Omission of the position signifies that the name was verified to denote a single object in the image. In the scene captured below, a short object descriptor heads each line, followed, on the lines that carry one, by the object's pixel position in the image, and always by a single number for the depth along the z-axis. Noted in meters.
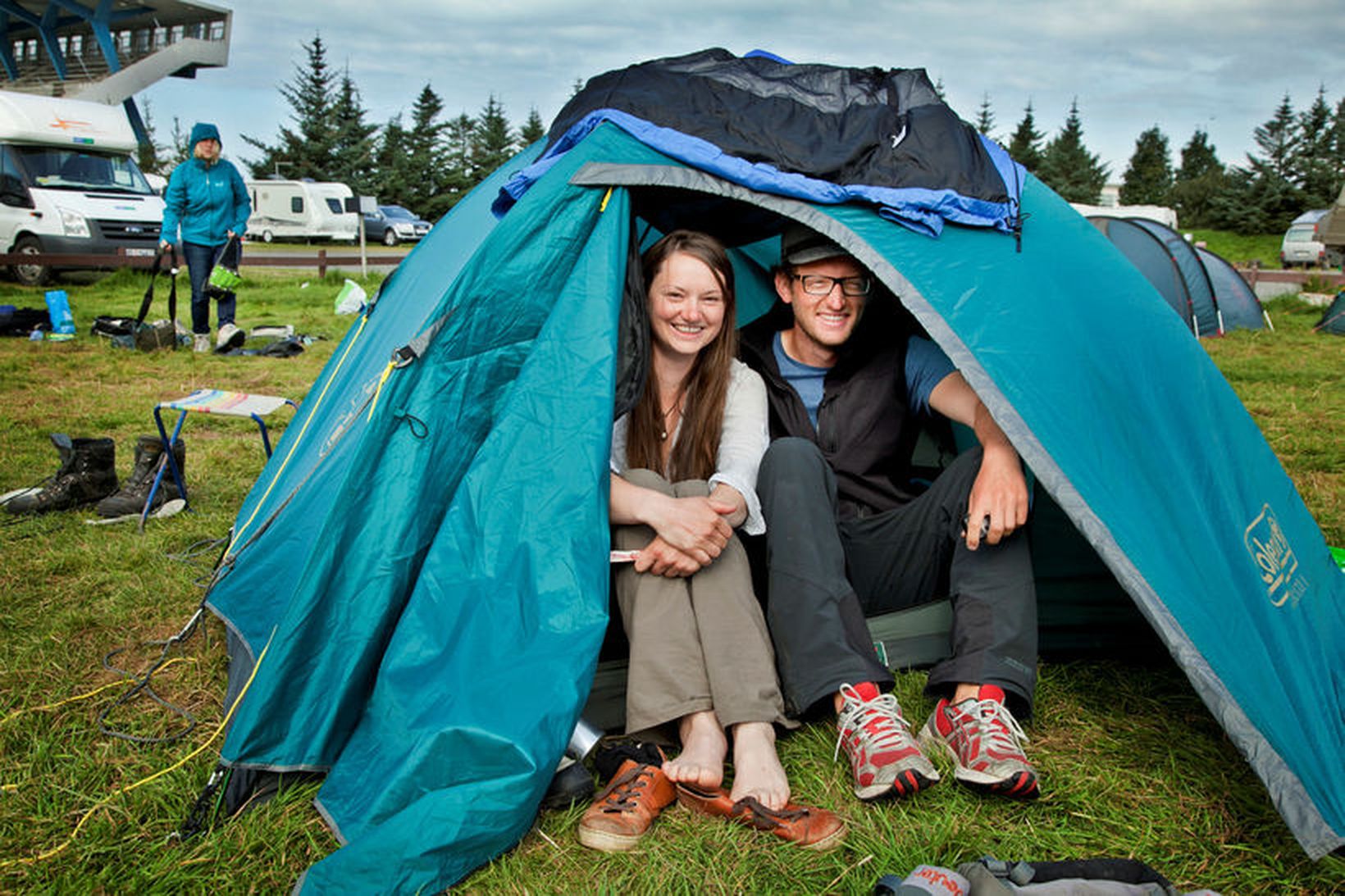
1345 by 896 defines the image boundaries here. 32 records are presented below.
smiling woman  2.19
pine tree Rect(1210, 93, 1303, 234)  31.58
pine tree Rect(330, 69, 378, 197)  35.28
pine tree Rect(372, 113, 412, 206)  35.56
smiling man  2.30
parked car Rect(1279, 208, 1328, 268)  23.02
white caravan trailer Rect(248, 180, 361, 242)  26.70
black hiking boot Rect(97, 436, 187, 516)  4.18
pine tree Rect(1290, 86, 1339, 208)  31.36
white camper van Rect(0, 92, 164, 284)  12.31
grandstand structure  27.95
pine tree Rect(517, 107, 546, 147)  42.25
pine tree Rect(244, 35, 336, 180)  35.03
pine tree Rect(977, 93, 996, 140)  39.06
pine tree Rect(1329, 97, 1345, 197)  31.94
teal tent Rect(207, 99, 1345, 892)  2.08
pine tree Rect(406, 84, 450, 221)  36.41
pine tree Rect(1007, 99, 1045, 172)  36.91
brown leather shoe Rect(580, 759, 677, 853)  2.10
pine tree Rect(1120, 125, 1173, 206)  44.28
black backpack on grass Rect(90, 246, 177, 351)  8.37
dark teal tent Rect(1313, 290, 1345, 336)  10.89
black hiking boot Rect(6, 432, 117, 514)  4.20
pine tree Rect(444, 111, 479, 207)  37.25
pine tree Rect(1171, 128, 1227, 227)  37.12
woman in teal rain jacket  8.38
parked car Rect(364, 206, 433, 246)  28.16
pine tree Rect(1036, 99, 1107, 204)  34.72
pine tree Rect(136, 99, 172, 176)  33.75
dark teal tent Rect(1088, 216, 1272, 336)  10.47
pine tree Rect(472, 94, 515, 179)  40.78
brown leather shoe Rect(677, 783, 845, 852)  2.07
